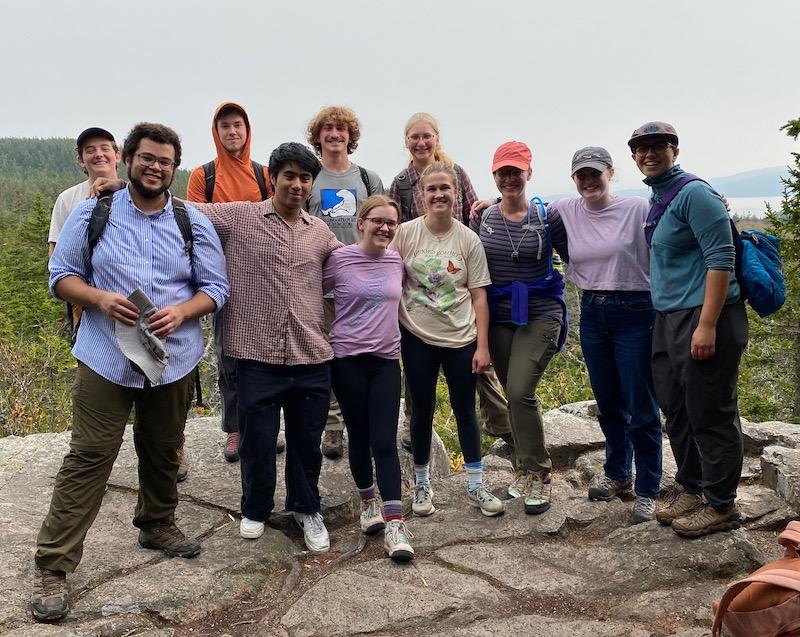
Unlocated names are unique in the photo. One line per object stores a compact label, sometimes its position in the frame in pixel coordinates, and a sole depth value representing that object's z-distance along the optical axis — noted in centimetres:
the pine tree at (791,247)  1393
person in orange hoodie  507
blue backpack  397
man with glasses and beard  377
